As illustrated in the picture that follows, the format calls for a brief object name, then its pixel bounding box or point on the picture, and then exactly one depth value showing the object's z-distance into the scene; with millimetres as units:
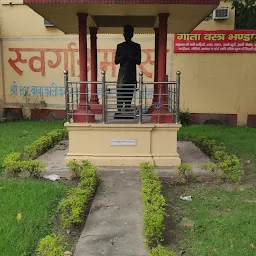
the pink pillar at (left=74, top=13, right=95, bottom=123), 4863
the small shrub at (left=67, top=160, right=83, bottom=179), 4347
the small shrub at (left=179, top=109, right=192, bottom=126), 8603
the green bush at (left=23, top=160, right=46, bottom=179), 4295
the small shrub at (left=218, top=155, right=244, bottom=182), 4298
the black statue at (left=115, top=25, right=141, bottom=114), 5288
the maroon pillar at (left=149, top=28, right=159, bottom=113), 5925
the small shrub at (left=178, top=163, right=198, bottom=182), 4304
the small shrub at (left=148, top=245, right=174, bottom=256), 2390
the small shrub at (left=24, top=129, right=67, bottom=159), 5355
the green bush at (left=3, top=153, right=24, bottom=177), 4398
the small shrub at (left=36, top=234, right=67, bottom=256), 2418
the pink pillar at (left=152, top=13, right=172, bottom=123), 4757
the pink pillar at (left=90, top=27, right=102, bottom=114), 6265
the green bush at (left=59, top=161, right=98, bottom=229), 3032
